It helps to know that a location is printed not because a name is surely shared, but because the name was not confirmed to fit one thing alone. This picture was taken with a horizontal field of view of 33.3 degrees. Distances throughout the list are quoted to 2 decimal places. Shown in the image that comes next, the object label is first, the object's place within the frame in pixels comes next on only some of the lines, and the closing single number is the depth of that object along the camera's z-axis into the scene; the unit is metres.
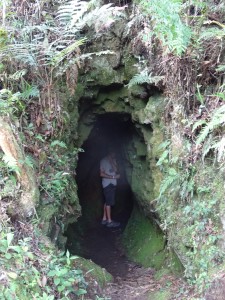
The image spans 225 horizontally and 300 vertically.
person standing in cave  9.55
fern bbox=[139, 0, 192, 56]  4.90
